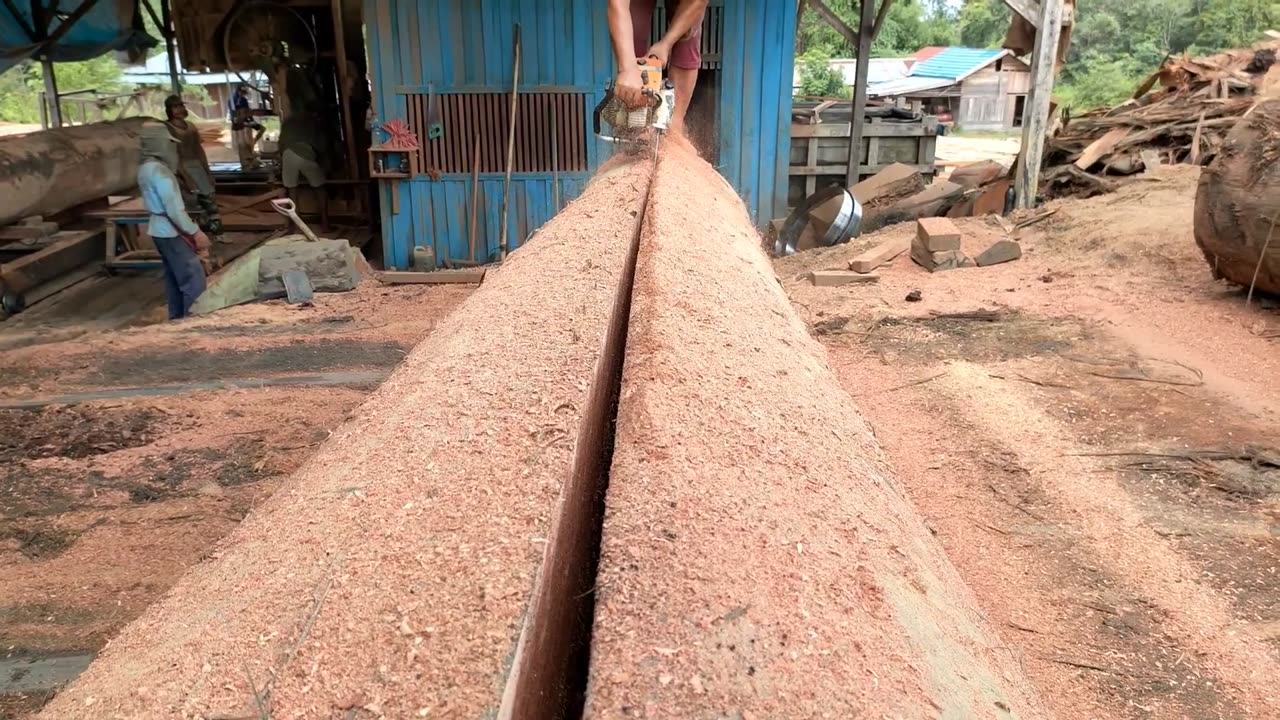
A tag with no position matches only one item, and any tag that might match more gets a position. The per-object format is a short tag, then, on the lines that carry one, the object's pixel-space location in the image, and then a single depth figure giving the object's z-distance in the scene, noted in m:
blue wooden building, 8.82
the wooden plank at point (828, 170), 10.52
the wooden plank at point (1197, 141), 9.52
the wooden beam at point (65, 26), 10.25
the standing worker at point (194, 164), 10.06
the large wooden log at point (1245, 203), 5.66
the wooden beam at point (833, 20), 10.05
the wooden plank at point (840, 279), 7.91
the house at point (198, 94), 25.06
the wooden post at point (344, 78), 10.57
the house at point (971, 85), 29.33
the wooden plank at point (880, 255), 8.16
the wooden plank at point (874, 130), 10.38
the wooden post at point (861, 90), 10.06
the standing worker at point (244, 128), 13.89
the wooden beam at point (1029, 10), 8.77
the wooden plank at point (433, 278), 8.80
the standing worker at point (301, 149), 11.29
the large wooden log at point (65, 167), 9.05
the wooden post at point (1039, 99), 8.70
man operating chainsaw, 4.40
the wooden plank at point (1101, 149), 10.27
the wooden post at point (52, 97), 11.82
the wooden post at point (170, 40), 11.94
